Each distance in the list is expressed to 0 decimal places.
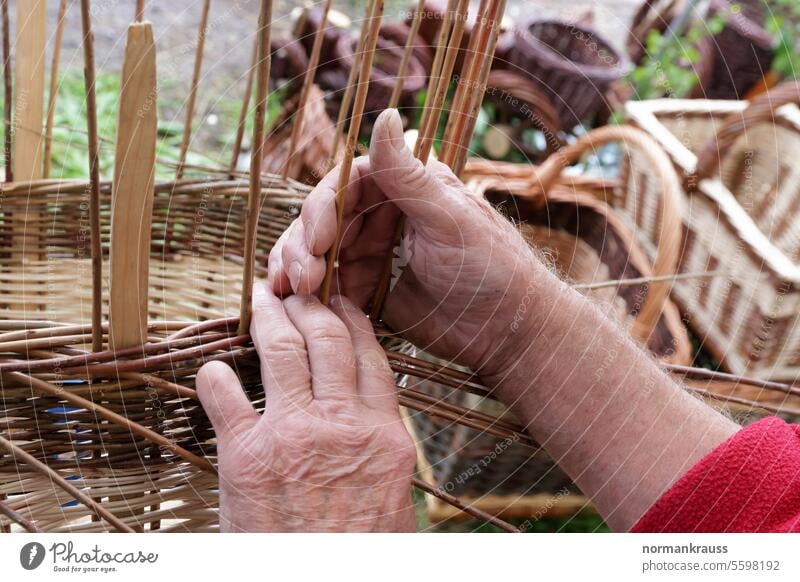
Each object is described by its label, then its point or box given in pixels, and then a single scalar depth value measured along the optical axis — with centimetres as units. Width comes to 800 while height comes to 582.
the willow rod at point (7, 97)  57
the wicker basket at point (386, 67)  118
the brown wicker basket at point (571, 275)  83
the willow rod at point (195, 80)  57
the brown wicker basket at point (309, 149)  78
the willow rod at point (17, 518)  35
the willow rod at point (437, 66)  38
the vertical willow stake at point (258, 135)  32
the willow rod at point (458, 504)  41
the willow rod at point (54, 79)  60
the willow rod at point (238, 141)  63
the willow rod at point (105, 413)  33
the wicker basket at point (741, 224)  86
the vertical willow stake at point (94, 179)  32
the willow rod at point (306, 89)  56
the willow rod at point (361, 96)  34
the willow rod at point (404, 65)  44
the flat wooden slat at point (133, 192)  30
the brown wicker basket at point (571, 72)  142
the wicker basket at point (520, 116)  117
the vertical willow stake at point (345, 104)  53
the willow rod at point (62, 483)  34
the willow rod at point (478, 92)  39
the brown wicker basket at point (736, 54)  147
